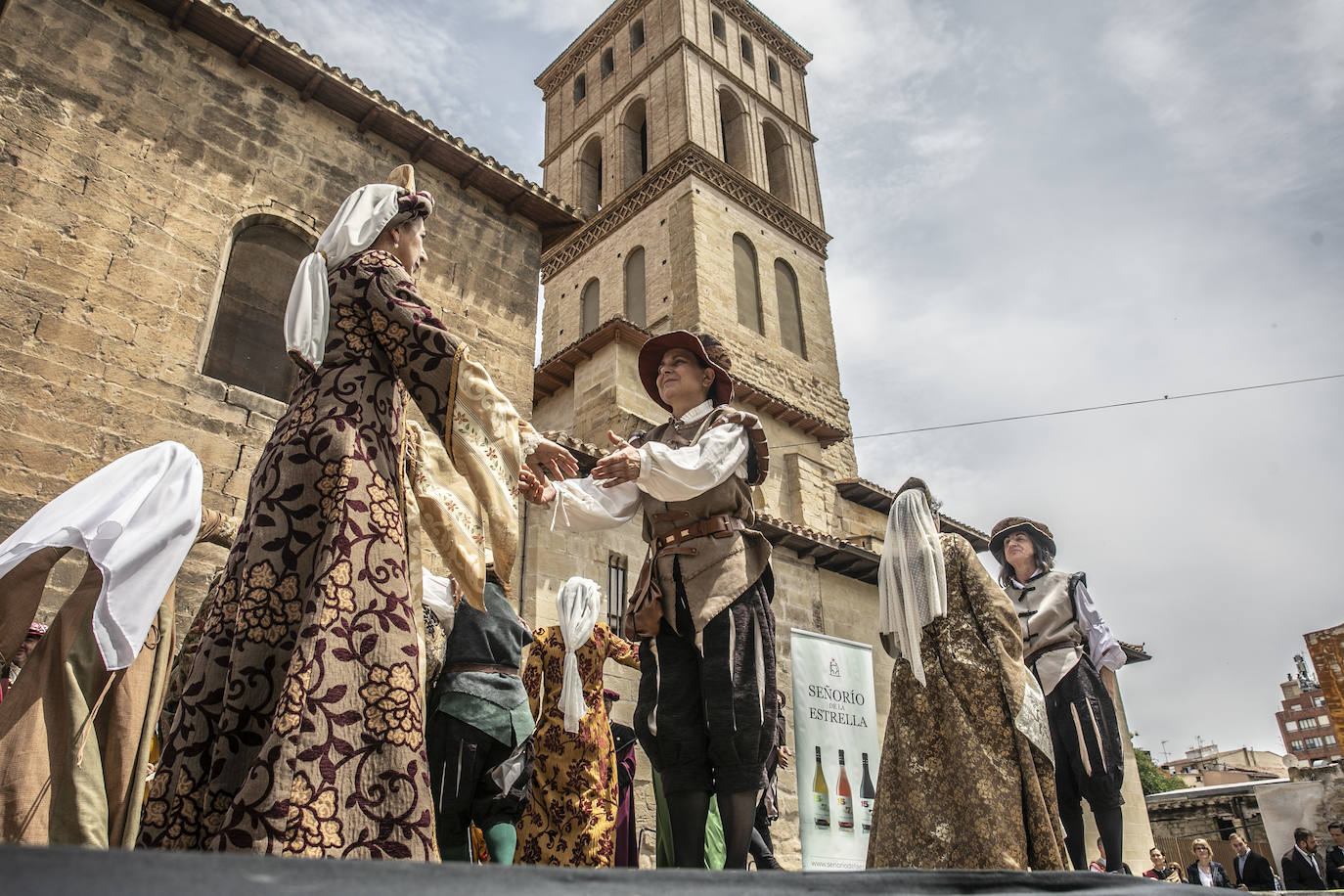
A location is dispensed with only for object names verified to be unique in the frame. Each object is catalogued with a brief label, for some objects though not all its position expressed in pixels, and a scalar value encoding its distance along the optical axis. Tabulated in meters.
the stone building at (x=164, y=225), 6.62
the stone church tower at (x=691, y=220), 18.17
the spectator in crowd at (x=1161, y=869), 12.16
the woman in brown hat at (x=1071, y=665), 4.73
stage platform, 0.68
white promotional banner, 9.60
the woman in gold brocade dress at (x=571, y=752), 4.78
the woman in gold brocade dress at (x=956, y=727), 3.36
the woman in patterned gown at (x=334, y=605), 1.77
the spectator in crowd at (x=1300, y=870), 10.94
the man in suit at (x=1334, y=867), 11.13
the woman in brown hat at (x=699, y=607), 2.85
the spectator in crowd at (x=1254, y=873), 11.08
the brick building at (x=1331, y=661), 21.17
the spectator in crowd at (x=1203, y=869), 12.05
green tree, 45.44
